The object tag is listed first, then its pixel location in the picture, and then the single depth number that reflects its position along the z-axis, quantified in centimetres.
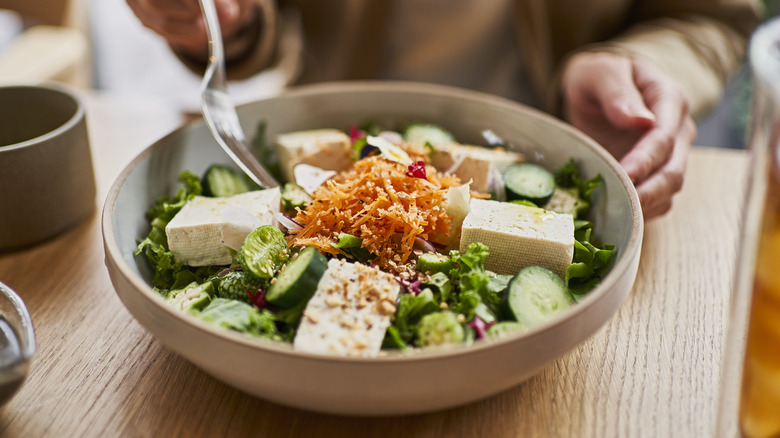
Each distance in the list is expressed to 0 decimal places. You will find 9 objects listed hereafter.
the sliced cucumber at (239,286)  42
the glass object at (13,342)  37
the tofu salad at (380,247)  40
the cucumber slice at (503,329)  40
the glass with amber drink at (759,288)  34
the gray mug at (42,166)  47
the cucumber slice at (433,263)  43
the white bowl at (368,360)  36
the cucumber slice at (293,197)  48
